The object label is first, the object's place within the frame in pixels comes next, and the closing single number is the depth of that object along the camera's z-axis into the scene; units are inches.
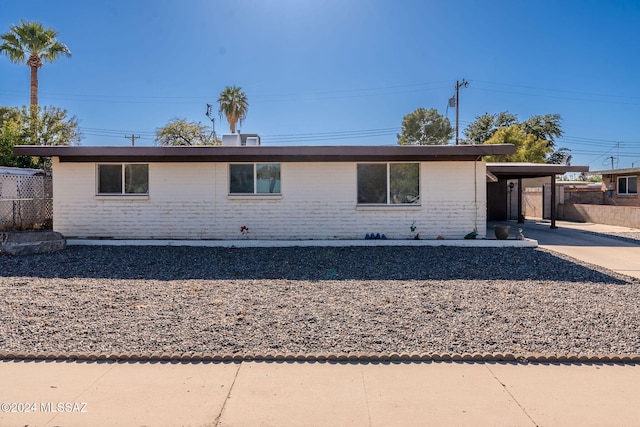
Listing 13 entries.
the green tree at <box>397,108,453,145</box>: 1588.3
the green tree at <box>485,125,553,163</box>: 1289.4
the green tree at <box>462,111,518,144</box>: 1798.7
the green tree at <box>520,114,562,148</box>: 1780.3
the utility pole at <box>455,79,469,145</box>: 1361.3
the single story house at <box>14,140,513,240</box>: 490.6
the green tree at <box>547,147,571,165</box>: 1909.6
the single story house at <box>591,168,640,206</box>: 948.0
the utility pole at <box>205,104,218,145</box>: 1526.0
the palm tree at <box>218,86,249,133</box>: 1512.1
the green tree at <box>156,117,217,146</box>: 1491.1
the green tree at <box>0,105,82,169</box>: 678.5
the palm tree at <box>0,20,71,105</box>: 1015.6
